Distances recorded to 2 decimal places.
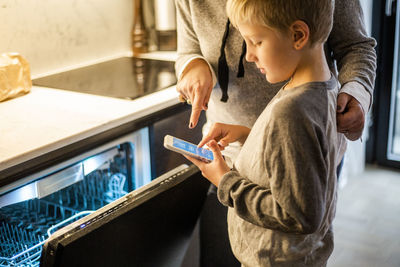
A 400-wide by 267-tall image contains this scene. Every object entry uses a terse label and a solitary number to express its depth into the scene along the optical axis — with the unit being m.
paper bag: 1.41
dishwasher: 0.89
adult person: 1.06
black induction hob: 1.51
